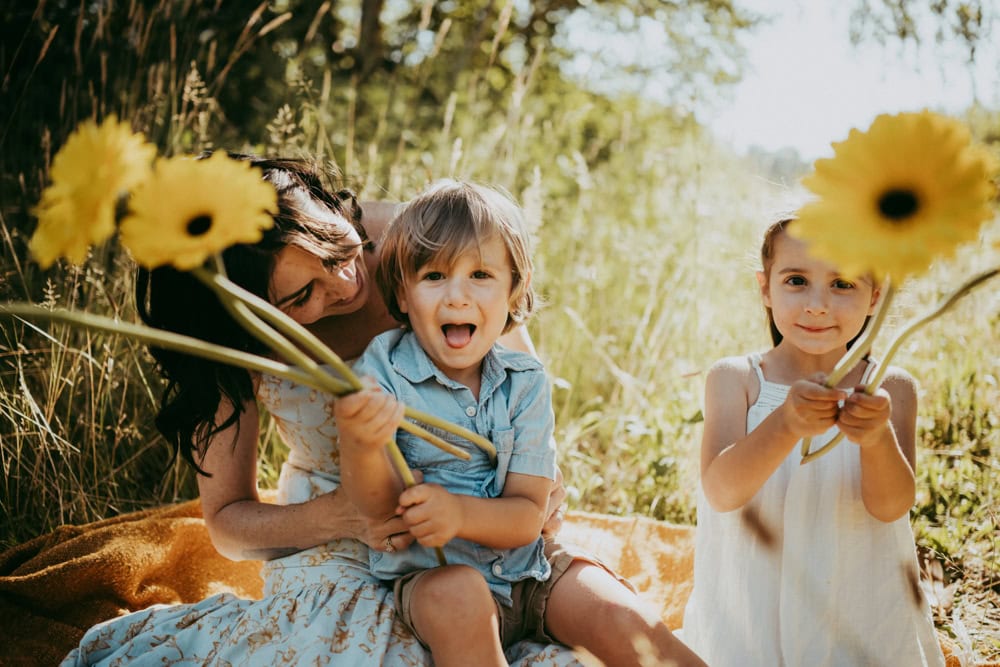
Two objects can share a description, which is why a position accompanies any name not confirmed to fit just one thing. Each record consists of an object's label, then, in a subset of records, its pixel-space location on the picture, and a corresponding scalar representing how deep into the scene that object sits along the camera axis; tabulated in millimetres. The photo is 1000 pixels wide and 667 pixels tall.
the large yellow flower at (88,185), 654
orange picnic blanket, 1785
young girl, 1475
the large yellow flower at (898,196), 626
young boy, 1299
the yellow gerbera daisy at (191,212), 664
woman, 1396
